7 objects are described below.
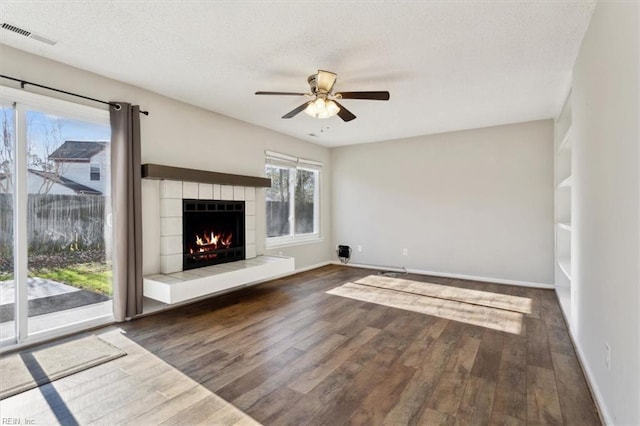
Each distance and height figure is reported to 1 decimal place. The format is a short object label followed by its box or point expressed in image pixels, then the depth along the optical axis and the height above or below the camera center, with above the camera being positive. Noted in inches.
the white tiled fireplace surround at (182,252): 137.0 -20.6
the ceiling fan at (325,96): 113.1 +41.3
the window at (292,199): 218.8 +8.4
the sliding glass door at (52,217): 108.8 -2.2
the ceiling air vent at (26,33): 93.8 +54.0
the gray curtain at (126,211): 129.9 +0.1
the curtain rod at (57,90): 107.0 +43.7
